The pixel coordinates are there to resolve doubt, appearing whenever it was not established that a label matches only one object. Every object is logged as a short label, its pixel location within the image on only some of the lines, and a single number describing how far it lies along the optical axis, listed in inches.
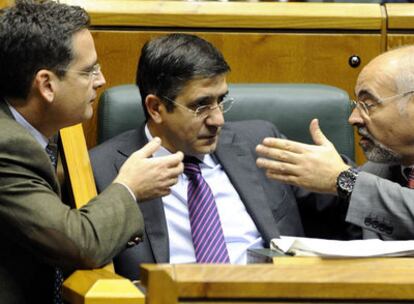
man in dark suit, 344.1
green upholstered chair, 351.9
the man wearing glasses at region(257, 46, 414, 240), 337.4
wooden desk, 308.4
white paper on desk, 322.3
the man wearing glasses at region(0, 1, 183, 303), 326.3
